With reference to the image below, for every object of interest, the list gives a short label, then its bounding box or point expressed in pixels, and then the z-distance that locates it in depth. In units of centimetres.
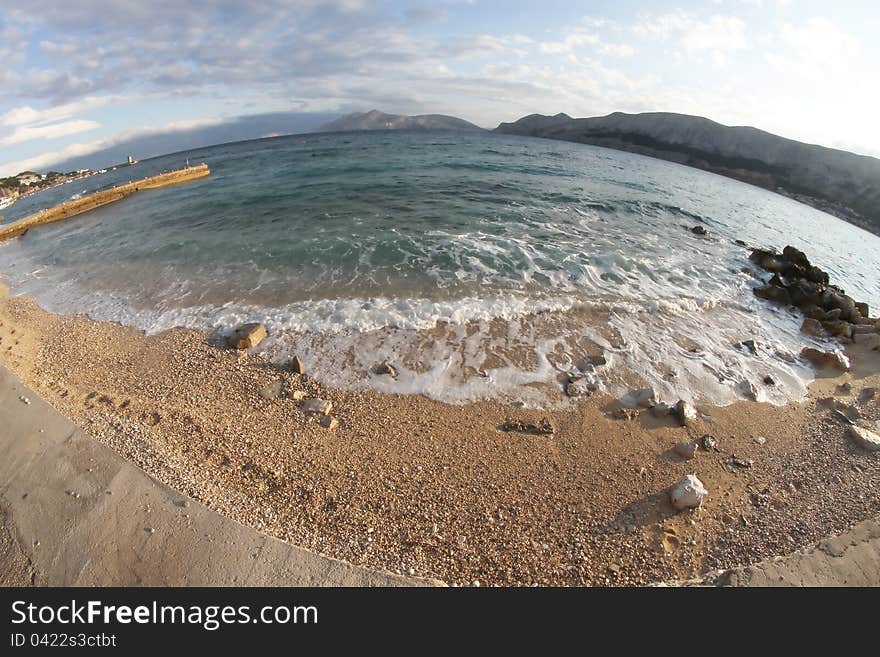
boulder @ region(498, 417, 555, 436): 559
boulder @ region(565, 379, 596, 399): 637
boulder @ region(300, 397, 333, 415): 581
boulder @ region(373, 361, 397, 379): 667
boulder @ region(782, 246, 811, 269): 1462
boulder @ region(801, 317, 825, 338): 957
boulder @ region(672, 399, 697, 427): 594
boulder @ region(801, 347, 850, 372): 805
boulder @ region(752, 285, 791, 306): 1131
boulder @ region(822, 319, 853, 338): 948
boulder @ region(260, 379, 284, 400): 620
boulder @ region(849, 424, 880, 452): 582
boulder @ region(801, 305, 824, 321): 1029
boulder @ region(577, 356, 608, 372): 702
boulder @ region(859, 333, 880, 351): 890
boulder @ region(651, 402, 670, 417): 603
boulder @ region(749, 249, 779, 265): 1515
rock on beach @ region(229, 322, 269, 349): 738
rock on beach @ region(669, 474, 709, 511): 452
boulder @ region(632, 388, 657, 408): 619
